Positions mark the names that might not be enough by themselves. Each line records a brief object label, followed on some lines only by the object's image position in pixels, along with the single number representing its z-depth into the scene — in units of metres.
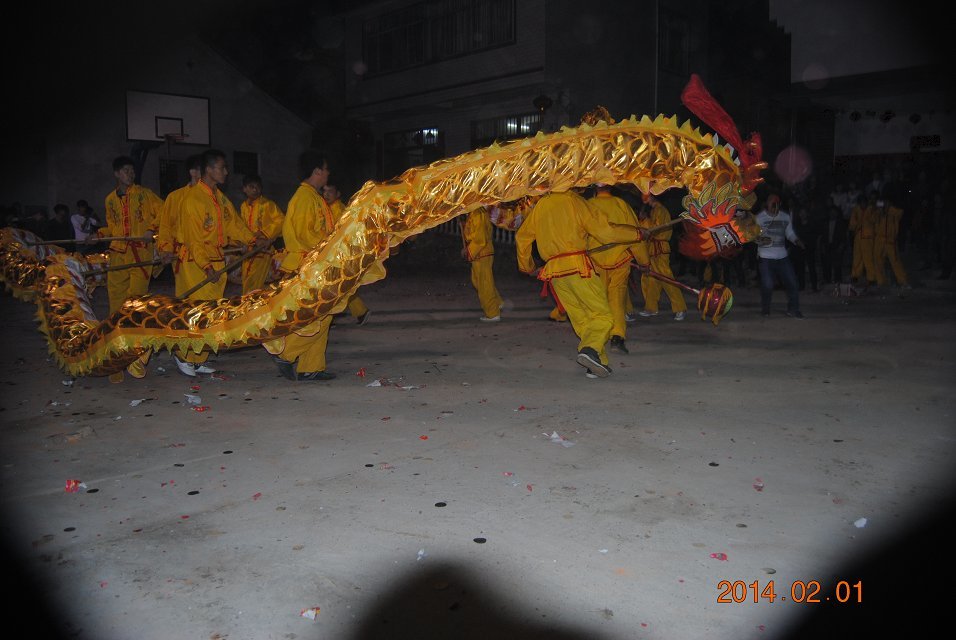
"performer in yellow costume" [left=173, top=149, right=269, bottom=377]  6.52
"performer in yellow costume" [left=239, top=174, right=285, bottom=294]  8.35
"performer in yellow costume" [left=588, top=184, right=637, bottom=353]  7.26
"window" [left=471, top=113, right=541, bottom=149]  17.62
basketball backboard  20.23
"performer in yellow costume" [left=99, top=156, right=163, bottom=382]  7.84
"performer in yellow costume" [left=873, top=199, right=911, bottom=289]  12.22
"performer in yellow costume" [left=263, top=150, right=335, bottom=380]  6.11
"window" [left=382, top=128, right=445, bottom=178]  20.11
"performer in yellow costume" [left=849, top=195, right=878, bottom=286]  12.35
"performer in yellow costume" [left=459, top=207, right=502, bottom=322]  9.48
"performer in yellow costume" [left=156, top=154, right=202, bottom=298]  6.64
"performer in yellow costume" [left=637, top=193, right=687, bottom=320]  9.54
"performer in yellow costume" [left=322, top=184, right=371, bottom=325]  8.93
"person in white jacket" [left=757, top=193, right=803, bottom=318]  9.46
